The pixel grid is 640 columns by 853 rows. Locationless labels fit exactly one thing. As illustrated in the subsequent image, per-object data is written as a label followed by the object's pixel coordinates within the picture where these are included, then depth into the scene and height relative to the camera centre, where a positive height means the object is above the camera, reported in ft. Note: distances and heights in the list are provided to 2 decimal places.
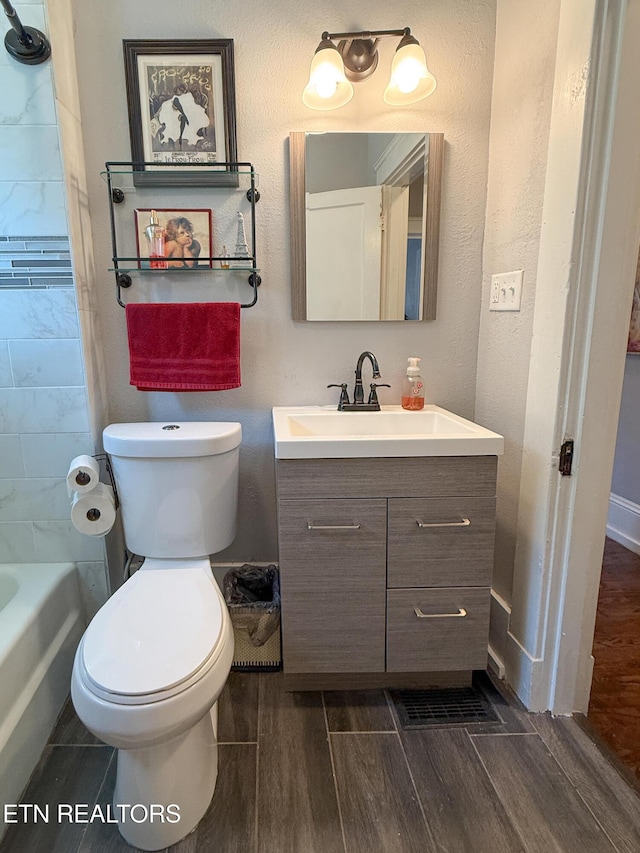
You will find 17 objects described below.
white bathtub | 3.79 -2.97
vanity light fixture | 4.63 +2.57
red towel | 5.03 -0.14
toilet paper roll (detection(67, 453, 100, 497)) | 4.63 -1.39
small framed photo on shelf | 5.23 +1.04
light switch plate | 4.80 +0.43
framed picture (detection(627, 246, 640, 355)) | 7.64 +0.03
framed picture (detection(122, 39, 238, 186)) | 4.97 +2.35
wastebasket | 5.17 -3.25
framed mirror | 5.24 +1.21
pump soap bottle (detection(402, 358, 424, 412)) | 5.56 -0.66
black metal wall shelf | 5.14 +1.58
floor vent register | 4.57 -3.69
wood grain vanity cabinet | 4.37 -2.17
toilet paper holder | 4.94 -1.41
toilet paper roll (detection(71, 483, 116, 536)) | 4.76 -1.78
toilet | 3.20 -2.31
